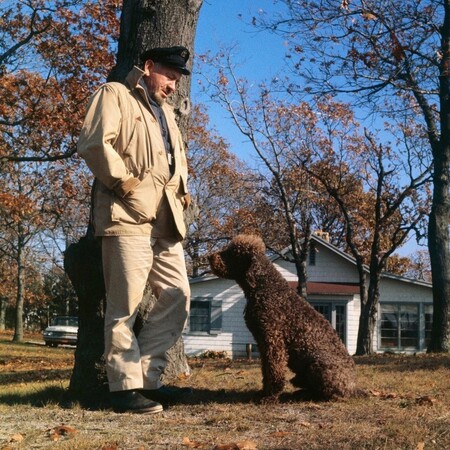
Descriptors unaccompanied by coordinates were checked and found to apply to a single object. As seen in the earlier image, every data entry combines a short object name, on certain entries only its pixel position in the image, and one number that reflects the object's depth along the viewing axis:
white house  34.06
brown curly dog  5.26
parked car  40.22
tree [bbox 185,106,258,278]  41.56
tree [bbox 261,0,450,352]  17.12
